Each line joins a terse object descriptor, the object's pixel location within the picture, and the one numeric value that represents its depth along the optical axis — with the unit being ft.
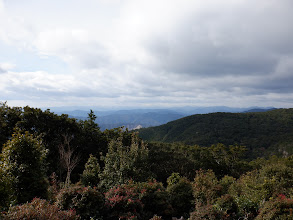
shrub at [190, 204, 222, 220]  17.73
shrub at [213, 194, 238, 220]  20.57
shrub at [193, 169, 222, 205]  24.27
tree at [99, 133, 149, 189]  29.27
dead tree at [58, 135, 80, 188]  35.95
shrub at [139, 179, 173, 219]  22.63
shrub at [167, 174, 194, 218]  25.71
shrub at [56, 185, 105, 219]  17.26
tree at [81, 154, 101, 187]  32.45
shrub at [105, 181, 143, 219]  18.12
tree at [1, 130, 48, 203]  19.31
